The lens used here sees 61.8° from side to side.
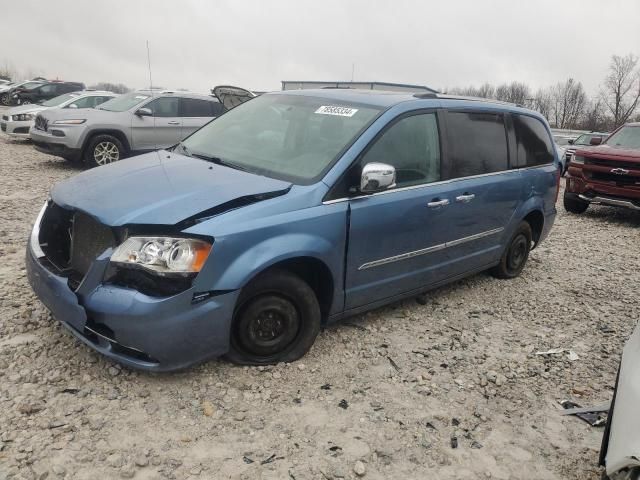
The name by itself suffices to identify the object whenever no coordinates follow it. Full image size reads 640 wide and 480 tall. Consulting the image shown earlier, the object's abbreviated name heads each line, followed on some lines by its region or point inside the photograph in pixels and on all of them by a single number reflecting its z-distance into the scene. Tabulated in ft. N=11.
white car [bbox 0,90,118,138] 42.80
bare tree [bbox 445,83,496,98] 221.11
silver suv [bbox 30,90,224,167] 32.37
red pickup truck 29.01
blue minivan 9.29
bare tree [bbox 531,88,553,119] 227.36
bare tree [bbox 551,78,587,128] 229.86
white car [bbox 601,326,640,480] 6.18
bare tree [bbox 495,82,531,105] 225.56
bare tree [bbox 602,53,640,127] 185.37
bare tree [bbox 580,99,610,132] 180.42
